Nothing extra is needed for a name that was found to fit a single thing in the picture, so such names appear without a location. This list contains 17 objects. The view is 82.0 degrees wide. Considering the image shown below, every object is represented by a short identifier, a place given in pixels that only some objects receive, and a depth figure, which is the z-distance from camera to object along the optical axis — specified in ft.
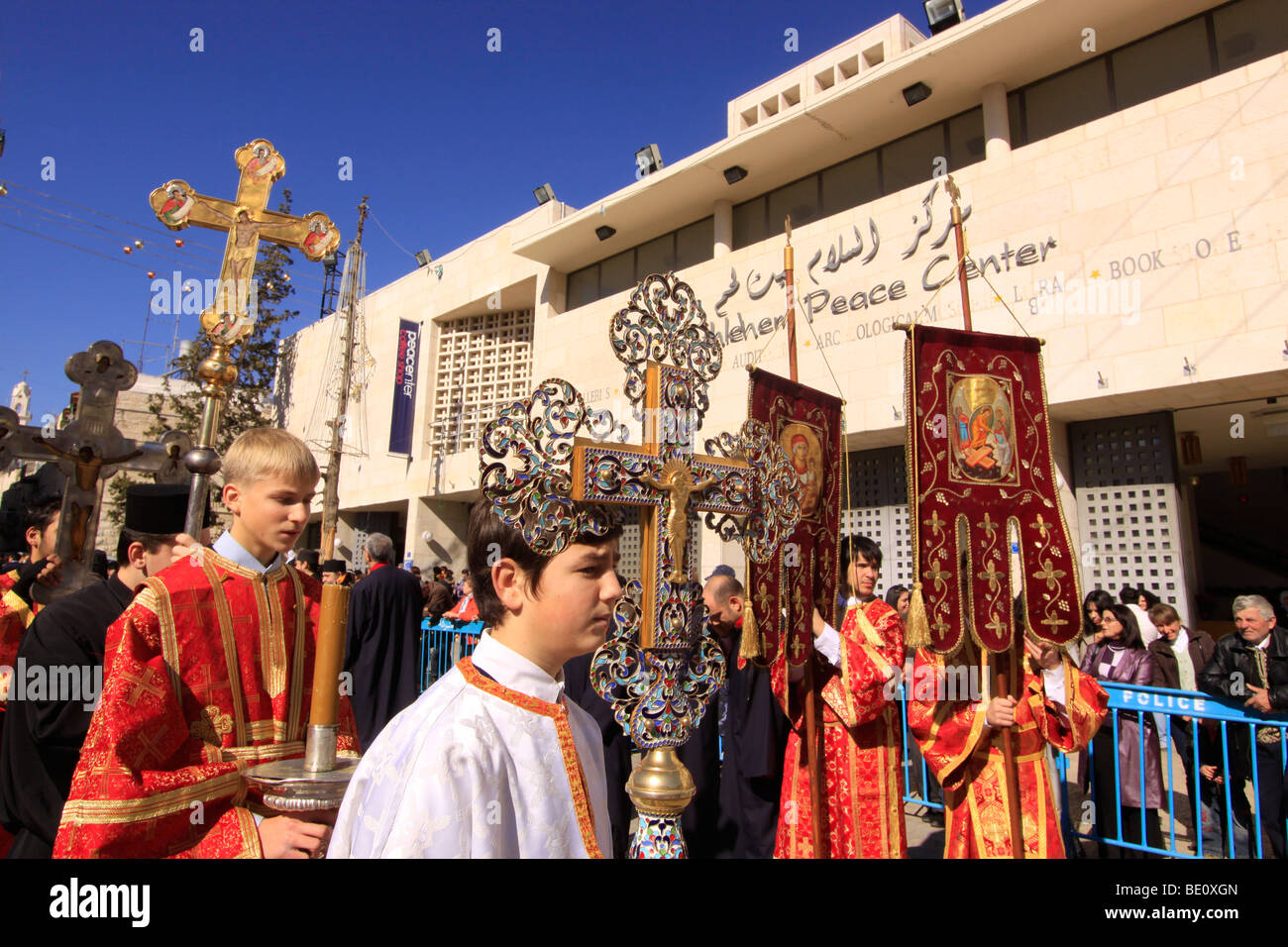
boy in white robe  3.94
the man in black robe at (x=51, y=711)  6.83
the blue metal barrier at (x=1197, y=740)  12.51
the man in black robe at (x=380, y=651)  17.83
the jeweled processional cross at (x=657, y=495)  5.69
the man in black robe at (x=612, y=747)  11.59
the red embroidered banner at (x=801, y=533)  11.35
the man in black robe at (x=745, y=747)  12.29
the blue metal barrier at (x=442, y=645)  25.63
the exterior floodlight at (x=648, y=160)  47.21
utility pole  64.54
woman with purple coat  14.23
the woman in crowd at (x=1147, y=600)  24.86
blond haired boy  5.44
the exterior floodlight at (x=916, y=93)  33.47
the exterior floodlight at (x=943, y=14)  33.76
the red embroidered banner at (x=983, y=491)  11.39
